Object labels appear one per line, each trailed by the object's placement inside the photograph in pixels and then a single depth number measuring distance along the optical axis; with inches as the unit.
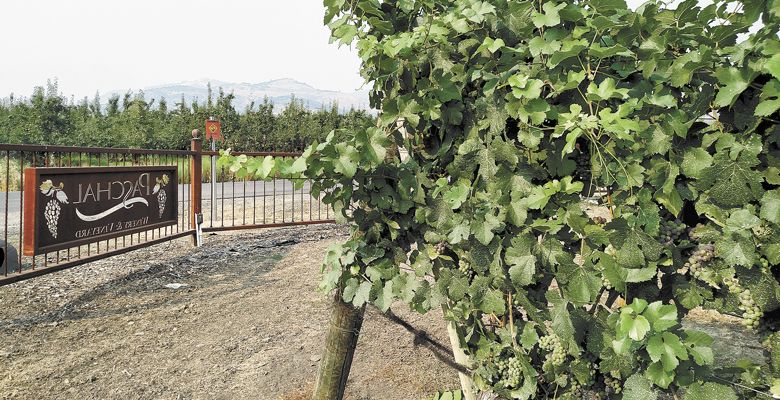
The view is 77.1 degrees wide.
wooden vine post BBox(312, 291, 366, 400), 74.9
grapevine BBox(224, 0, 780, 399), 42.0
